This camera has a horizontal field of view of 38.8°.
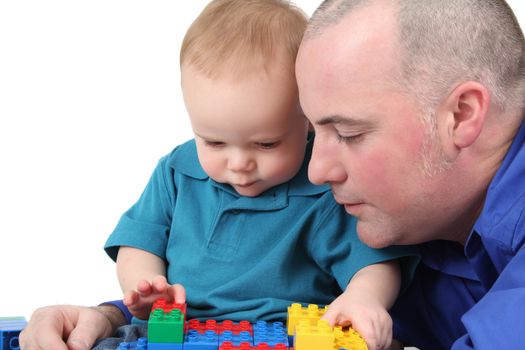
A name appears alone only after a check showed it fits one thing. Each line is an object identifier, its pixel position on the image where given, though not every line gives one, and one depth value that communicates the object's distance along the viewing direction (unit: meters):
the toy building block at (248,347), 1.23
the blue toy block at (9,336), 1.47
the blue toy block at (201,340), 1.26
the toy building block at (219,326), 1.35
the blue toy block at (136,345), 1.27
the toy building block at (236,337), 1.28
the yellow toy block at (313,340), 1.21
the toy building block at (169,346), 1.26
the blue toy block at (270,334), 1.29
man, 1.36
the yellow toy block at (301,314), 1.32
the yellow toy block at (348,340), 1.22
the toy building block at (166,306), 1.35
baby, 1.46
